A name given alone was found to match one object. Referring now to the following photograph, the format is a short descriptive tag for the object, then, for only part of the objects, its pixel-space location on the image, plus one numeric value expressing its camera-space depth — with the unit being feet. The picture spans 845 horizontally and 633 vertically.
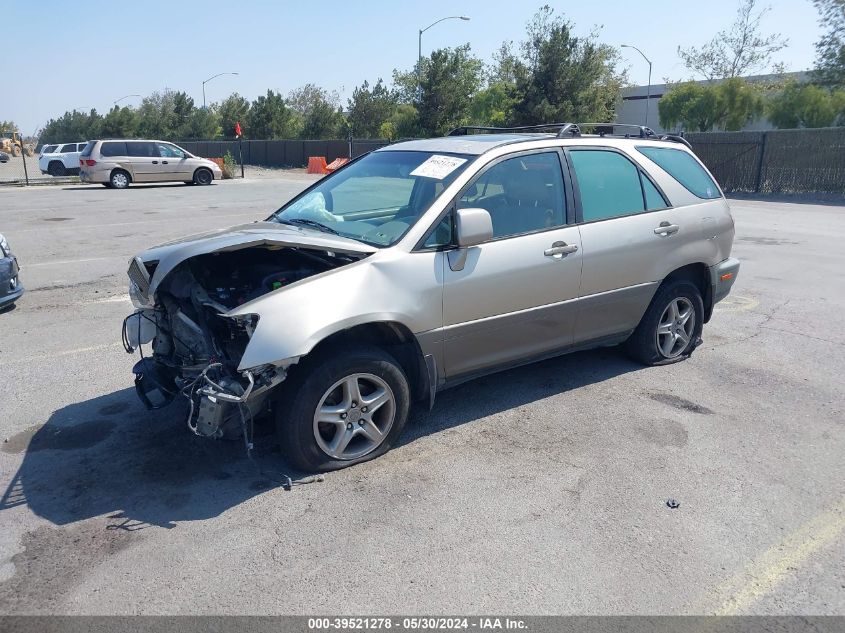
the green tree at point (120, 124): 203.72
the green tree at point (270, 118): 176.35
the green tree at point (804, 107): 114.52
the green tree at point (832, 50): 121.39
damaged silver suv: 12.16
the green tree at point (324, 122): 172.24
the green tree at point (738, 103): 132.77
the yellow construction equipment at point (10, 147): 219.82
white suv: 111.75
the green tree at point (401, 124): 147.13
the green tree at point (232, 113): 188.24
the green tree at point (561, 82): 115.75
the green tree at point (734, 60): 169.48
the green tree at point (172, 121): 198.70
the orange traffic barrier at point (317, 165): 125.30
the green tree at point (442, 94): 136.36
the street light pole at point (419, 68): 136.42
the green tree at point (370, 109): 166.20
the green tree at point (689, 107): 139.23
